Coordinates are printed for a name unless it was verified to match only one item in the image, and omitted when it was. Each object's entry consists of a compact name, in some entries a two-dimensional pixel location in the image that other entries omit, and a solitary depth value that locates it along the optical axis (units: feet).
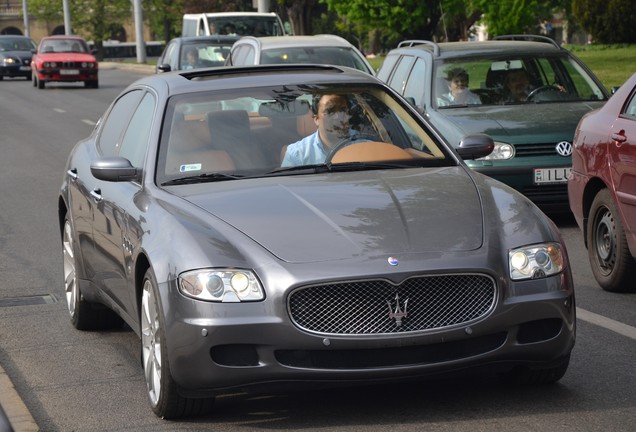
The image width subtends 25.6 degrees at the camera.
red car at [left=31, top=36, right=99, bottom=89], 142.41
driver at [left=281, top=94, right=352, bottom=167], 22.90
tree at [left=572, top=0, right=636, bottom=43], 131.44
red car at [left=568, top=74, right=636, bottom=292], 28.25
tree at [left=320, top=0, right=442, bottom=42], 126.62
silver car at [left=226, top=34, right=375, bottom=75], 63.57
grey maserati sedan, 18.35
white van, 112.47
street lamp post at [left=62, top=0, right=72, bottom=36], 274.40
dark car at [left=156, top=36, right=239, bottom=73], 85.56
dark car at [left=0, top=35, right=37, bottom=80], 168.25
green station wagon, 39.83
